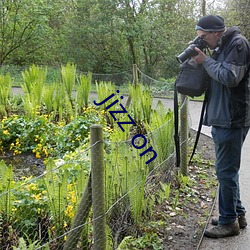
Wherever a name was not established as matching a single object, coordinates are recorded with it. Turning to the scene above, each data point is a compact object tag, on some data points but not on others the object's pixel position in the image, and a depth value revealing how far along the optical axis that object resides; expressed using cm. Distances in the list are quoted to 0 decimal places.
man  283
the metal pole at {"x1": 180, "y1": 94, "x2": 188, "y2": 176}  446
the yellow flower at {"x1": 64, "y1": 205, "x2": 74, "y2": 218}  283
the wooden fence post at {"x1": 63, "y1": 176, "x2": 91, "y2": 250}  244
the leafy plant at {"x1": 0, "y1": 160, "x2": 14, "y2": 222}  286
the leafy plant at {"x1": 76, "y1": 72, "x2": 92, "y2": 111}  724
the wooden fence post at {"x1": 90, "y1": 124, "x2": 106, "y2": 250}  234
